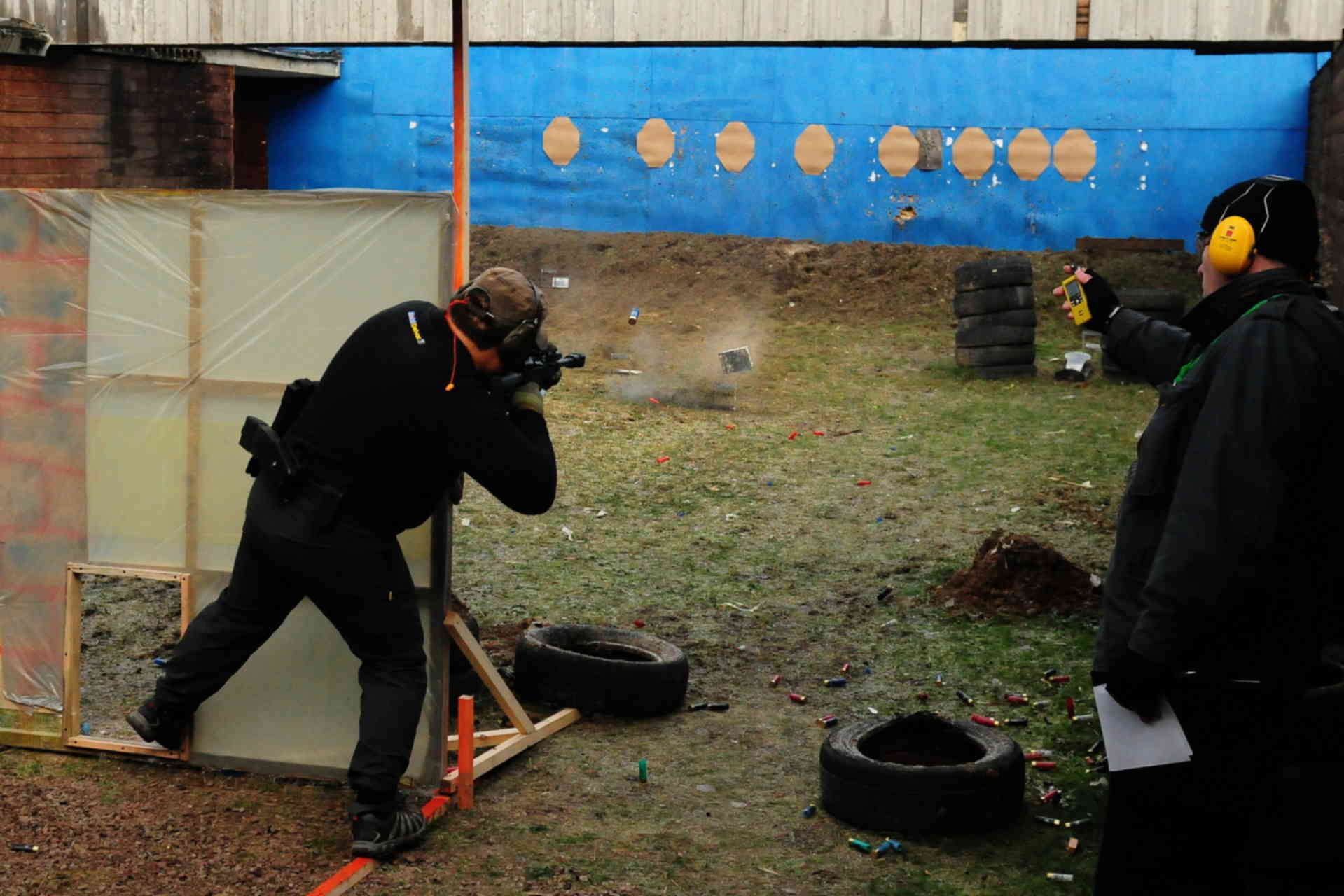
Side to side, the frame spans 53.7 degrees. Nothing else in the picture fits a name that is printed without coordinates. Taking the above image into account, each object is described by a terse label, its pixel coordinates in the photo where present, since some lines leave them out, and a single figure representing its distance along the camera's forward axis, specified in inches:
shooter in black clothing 179.0
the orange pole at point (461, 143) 205.8
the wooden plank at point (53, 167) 610.2
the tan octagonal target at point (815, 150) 878.4
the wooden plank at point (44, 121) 605.3
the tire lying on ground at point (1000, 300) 633.0
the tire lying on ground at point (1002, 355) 629.9
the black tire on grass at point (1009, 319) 632.4
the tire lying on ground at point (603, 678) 238.1
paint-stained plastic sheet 202.5
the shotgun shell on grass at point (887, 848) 187.3
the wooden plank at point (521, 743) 209.3
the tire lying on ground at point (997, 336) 629.9
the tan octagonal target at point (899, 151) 866.1
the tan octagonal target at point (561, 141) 908.0
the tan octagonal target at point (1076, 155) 844.0
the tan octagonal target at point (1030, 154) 850.8
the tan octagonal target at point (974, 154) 857.5
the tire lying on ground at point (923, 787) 190.7
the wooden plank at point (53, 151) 609.0
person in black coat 122.8
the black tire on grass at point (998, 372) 629.0
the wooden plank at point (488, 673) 202.5
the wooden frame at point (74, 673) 213.9
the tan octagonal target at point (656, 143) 897.5
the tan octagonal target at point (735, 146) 886.4
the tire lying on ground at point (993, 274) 638.5
